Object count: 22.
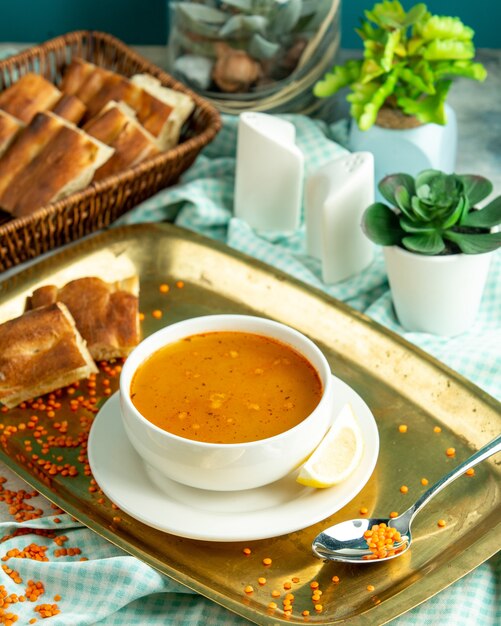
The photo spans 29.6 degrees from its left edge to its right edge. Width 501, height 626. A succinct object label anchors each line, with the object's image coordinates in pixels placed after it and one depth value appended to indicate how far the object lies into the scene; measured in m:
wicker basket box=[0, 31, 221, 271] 2.19
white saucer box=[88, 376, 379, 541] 1.48
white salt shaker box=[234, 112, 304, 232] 2.29
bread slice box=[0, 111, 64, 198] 2.32
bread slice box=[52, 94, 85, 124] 2.50
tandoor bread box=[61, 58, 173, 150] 2.47
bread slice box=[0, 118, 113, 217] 2.23
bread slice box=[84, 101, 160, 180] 2.37
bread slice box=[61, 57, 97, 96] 2.63
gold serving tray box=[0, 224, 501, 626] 1.44
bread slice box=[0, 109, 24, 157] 2.37
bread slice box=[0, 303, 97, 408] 1.80
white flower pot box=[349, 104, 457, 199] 2.45
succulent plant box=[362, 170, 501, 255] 1.99
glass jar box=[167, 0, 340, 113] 2.60
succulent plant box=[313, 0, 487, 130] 2.33
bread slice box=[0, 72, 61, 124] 2.50
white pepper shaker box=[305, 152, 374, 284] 2.16
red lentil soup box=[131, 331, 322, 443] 1.51
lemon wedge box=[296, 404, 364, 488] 1.51
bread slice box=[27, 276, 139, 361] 1.91
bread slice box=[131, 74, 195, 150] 2.50
